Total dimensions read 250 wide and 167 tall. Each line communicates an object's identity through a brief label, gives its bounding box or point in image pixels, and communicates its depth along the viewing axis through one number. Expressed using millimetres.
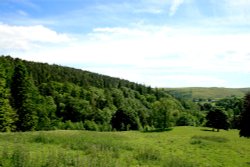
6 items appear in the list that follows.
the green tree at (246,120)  33697
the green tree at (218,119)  62450
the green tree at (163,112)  65386
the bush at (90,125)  83444
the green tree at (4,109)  42991
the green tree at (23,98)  47205
